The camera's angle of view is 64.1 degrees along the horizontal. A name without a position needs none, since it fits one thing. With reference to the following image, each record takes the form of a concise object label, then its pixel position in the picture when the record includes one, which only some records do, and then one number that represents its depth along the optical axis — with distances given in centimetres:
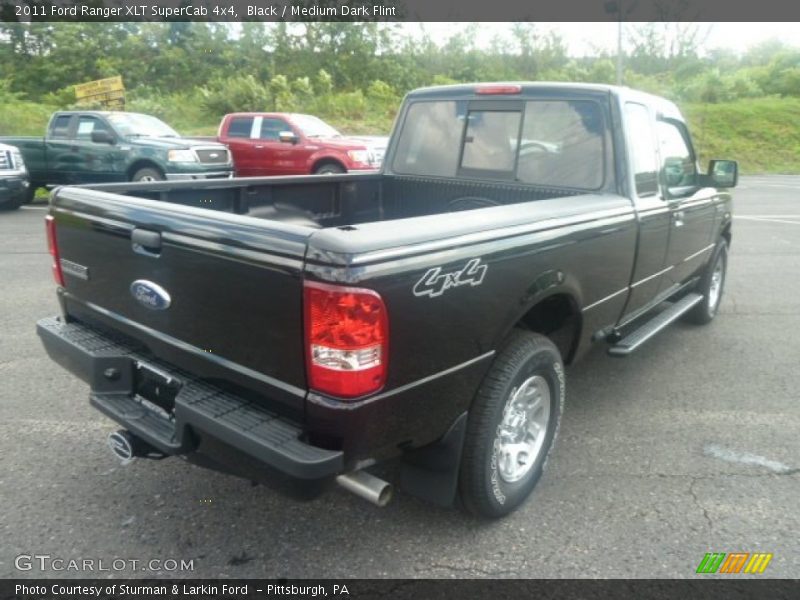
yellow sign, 2161
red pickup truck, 1328
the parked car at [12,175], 1121
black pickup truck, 209
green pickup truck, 1182
